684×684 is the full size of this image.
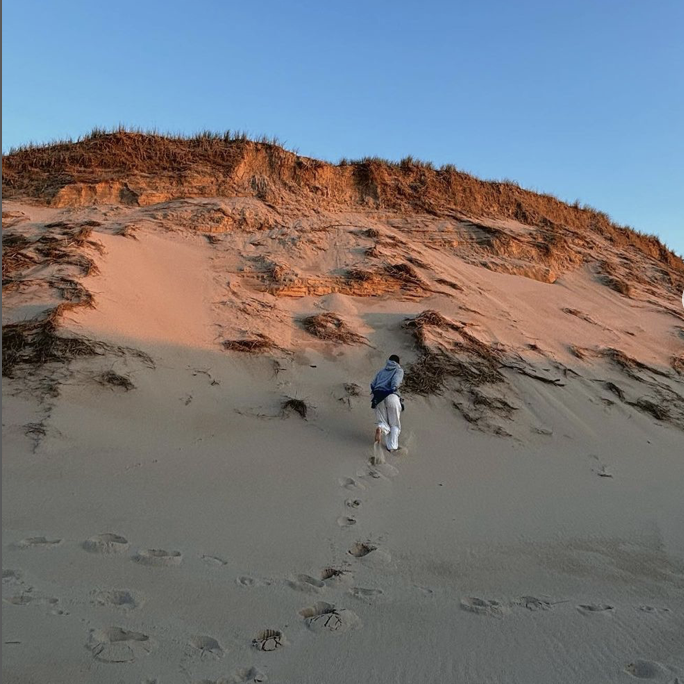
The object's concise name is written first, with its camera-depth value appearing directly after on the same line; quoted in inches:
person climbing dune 217.0
